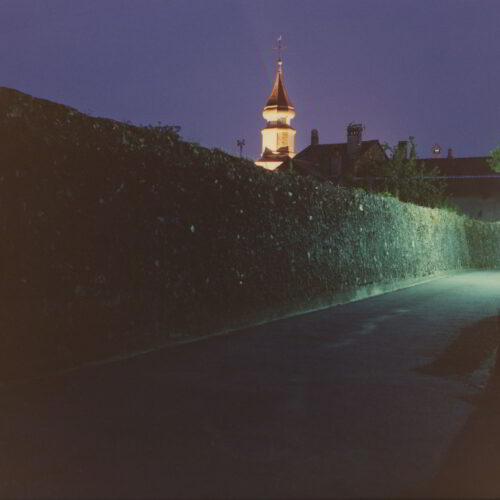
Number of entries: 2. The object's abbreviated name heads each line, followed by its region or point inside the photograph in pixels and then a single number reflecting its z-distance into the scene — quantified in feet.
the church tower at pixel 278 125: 318.65
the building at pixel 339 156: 210.63
